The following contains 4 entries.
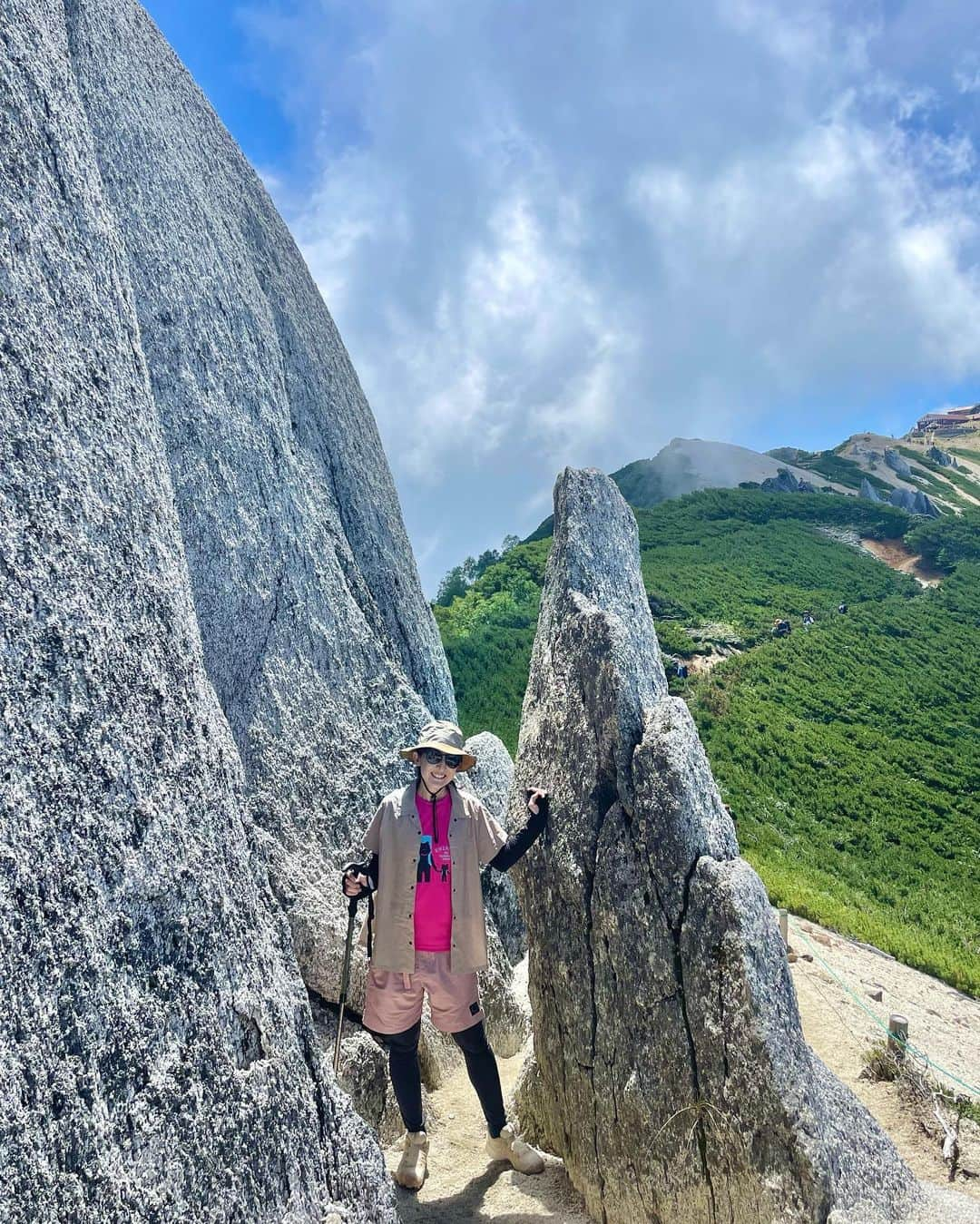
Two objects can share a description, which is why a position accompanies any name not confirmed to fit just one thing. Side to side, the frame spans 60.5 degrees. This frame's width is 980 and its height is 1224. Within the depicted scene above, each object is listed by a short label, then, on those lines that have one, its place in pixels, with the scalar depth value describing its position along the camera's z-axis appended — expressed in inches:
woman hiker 172.6
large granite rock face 106.9
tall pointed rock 157.1
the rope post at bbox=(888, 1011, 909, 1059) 276.6
